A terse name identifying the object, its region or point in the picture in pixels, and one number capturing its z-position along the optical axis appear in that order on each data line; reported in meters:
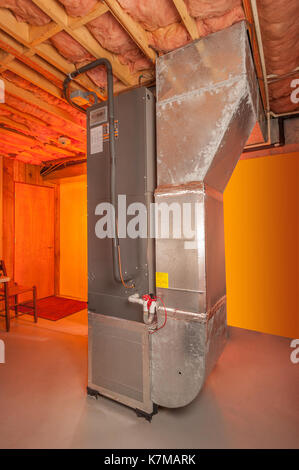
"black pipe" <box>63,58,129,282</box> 1.75
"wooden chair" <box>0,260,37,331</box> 3.34
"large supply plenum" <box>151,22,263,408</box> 1.57
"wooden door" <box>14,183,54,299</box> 4.57
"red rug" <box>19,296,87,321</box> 3.97
